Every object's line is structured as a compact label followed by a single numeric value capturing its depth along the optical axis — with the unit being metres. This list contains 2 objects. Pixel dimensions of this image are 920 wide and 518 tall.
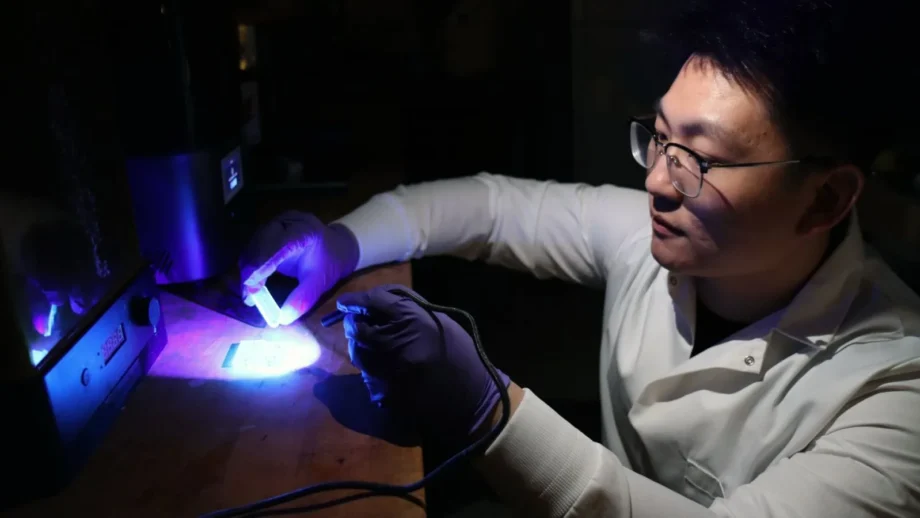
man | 0.66
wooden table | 0.63
